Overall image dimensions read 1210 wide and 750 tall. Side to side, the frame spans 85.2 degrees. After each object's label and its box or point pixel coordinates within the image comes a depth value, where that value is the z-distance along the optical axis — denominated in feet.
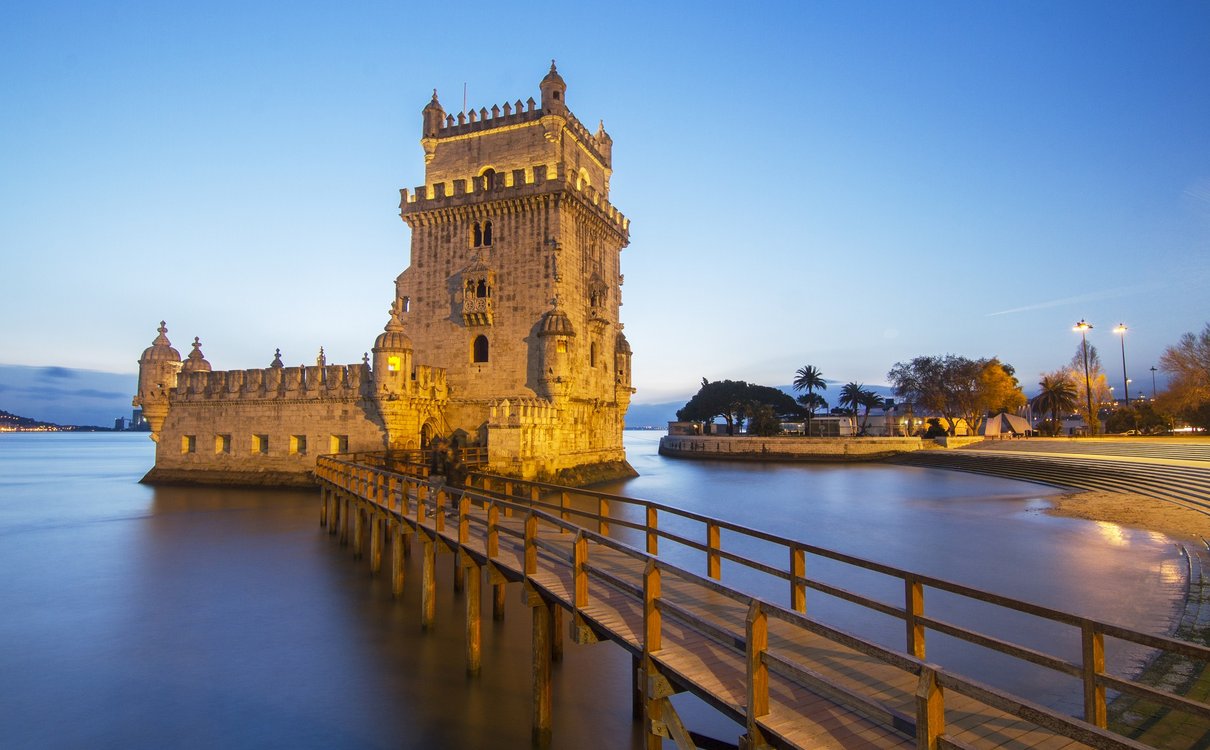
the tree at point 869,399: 305.12
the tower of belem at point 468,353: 105.09
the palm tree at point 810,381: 305.12
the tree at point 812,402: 293.43
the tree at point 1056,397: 226.17
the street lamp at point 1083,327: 180.75
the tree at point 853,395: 300.40
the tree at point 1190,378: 152.25
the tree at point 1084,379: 249.75
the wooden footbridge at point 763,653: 13.84
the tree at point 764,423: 259.39
